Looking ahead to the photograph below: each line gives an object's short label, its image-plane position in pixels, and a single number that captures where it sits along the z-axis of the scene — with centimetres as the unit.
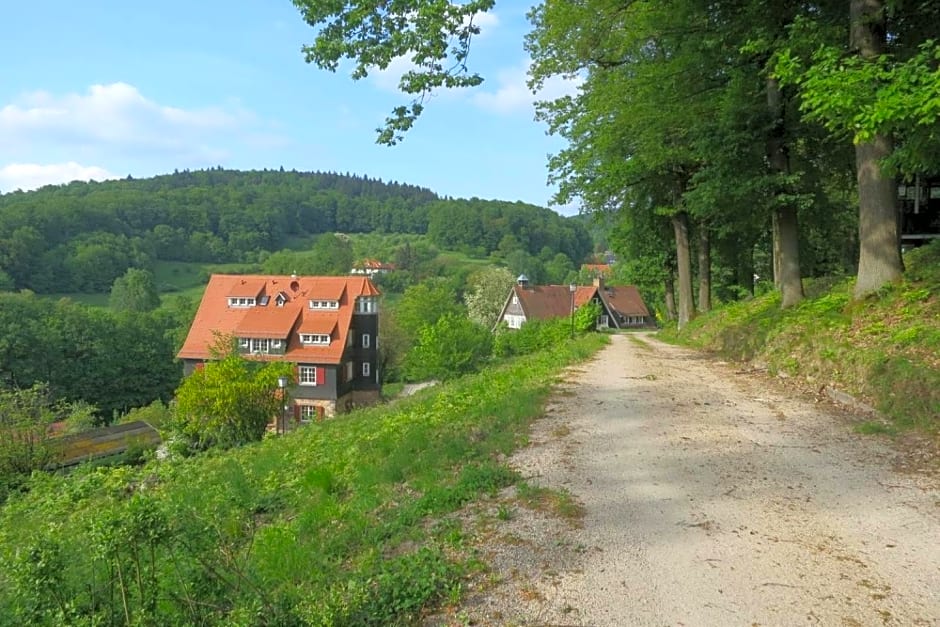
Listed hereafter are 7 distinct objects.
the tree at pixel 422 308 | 5475
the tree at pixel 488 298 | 6831
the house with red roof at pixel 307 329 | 3747
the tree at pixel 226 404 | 2092
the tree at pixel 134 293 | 8019
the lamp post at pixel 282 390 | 2361
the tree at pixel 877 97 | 683
